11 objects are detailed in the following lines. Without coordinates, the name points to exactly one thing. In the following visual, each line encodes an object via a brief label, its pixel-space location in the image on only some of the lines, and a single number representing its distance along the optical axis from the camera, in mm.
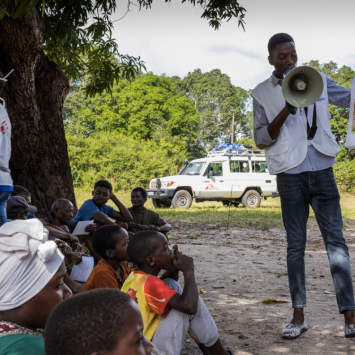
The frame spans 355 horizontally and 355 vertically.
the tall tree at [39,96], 5359
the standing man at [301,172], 3049
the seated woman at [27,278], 1521
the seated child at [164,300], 2373
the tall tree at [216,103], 51031
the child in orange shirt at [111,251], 3045
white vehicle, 17672
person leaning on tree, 3465
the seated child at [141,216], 5969
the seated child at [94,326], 1166
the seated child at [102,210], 5172
